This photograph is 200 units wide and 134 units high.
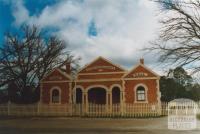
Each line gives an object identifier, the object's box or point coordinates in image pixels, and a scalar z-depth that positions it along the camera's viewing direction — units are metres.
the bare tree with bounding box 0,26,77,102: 43.56
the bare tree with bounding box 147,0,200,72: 21.78
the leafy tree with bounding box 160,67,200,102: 56.75
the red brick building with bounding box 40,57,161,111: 38.78
